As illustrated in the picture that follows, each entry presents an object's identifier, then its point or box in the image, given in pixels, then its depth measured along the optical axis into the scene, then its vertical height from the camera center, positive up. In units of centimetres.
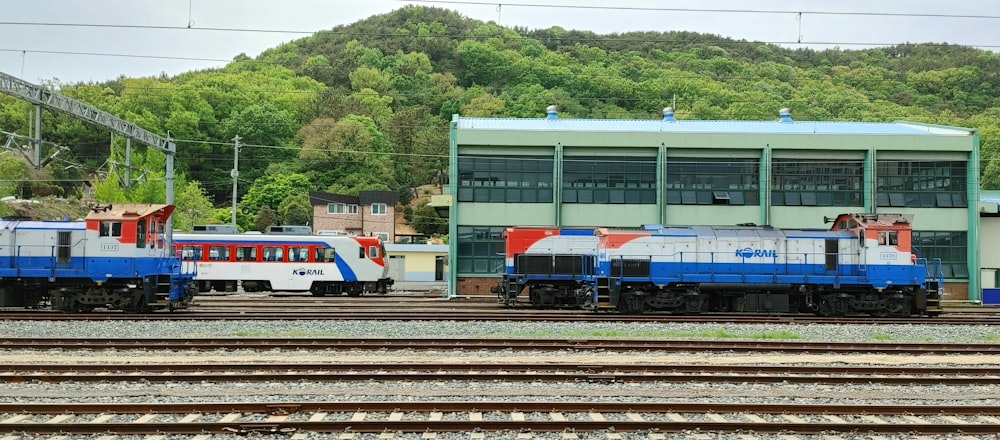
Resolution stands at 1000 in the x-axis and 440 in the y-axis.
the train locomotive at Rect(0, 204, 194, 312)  2353 -74
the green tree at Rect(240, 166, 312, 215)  7119 +443
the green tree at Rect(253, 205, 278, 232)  6838 +188
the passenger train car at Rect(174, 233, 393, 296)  3466 -81
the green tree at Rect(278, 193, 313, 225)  6844 +253
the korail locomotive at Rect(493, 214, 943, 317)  2533 -73
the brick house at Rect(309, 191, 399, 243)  6303 +239
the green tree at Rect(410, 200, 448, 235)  6925 +193
